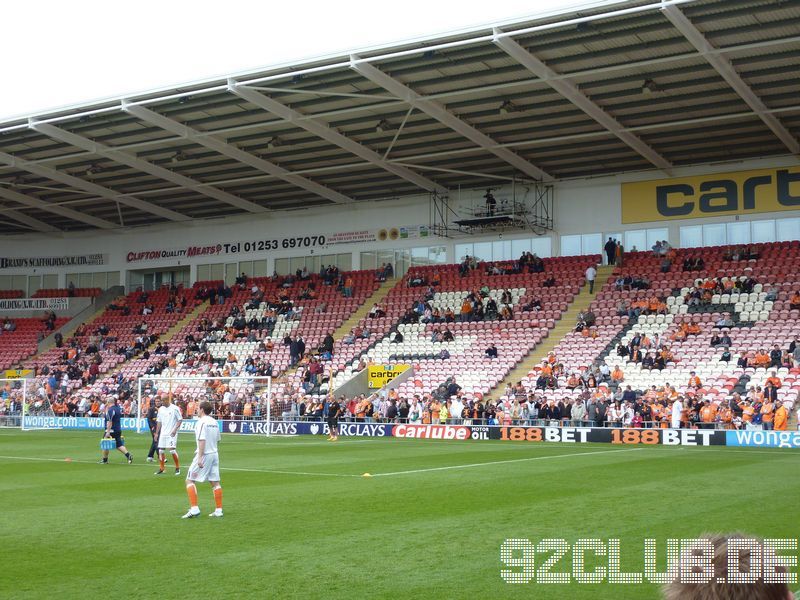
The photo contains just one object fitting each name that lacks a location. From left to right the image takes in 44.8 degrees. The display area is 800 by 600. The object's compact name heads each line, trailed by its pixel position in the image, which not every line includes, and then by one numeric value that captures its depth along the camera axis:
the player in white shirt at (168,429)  19.44
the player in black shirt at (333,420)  32.31
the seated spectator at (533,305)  42.00
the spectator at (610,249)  43.44
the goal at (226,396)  38.09
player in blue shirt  22.00
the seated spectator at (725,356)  33.75
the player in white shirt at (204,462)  12.80
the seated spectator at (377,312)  45.78
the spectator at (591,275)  42.31
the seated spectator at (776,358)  32.44
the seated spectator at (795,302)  35.96
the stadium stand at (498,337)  33.56
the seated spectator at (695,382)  31.52
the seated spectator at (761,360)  32.75
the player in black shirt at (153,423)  22.60
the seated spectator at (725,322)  36.03
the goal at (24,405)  41.59
